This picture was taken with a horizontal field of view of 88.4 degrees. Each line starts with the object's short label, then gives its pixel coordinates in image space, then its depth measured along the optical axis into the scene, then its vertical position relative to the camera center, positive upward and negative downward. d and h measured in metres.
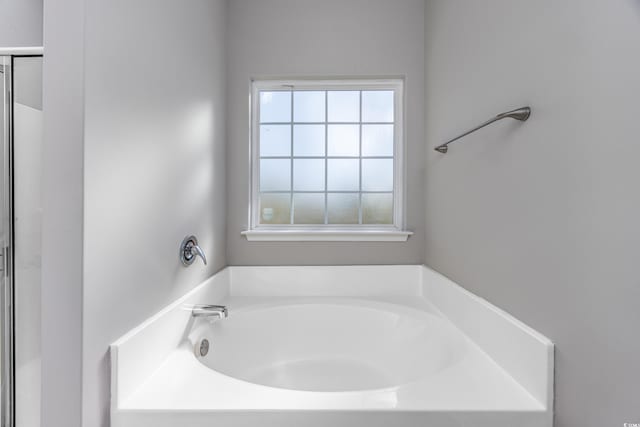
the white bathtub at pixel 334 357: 0.87 -0.51
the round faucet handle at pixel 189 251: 1.33 -0.15
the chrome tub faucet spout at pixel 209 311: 1.39 -0.41
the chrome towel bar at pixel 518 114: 0.98 +0.31
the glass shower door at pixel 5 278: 0.87 -0.17
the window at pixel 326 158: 2.08 +0.36
